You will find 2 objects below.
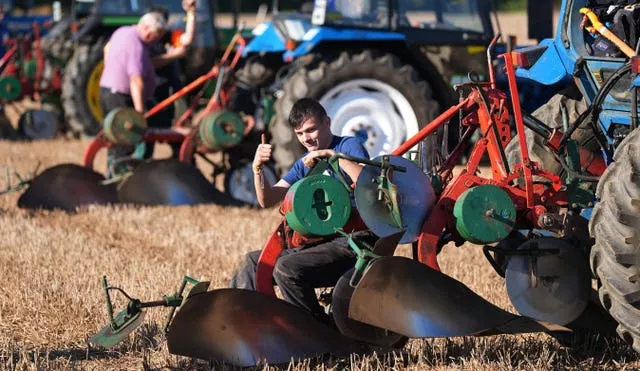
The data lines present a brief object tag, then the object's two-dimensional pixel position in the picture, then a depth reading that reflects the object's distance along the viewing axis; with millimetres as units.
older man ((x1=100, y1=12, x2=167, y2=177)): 20031
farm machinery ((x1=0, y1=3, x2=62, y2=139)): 29531
